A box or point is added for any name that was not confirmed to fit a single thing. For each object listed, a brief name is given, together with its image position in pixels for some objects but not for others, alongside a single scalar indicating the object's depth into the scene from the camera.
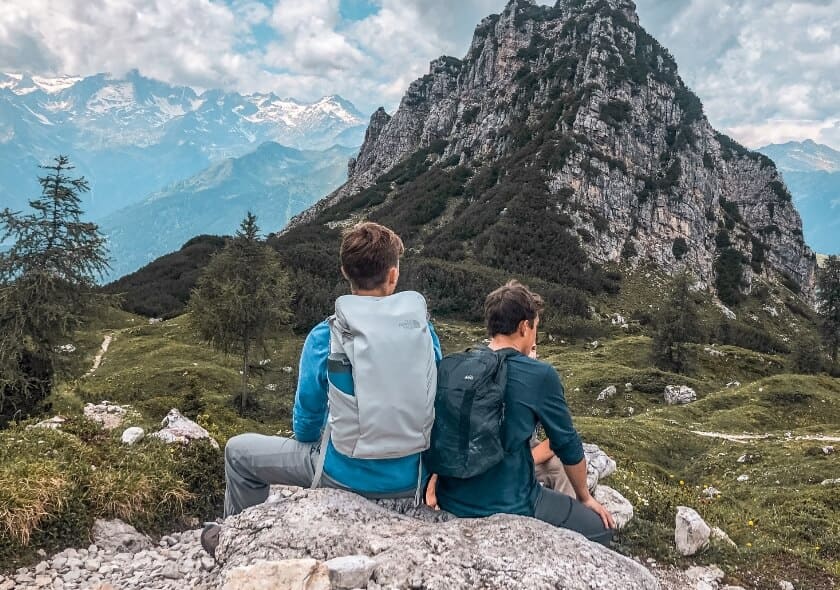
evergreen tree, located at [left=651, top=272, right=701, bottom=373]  42.97
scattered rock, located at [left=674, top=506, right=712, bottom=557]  7.62
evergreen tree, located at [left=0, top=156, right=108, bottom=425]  15.91
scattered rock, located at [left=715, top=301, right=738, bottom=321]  80.82
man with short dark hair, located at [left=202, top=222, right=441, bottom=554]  4.71
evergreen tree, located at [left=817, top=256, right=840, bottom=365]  56.16
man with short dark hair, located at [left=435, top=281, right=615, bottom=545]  5.15
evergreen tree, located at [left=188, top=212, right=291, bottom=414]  26.72
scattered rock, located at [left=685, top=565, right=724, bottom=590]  6.94
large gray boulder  4.60
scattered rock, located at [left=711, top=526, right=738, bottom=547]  8.13
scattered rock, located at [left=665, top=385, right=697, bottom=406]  33.10
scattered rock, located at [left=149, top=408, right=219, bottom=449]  9.80
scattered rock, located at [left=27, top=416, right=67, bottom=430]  10.10
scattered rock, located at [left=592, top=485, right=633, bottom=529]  8.20
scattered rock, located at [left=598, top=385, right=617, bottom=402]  33.16
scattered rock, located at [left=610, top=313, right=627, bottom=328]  67.72
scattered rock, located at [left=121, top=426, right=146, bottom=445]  9.70
